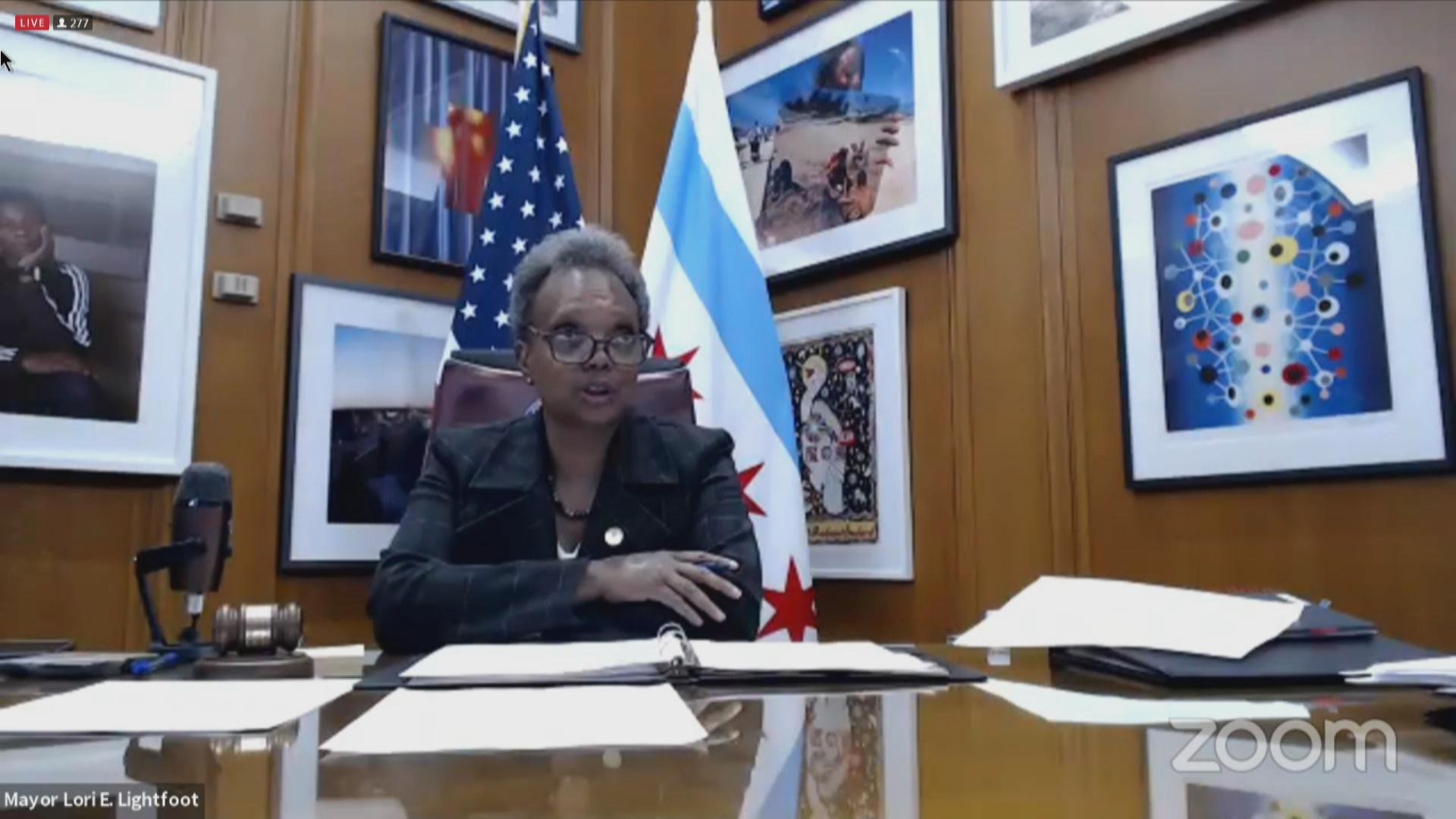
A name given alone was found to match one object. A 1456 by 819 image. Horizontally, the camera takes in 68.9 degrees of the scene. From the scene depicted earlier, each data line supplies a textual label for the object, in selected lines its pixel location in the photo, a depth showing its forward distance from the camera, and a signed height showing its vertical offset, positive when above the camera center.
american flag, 2.61 +0.83
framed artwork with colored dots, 1.73 +0.38
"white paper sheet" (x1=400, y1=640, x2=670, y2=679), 0.84 -0.12
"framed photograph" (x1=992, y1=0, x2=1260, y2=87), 2.06 +1.00
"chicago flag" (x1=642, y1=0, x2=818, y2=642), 2.47 +0.47
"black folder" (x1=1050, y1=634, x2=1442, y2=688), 0.87 -0.13
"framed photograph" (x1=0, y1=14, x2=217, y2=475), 2.21 +0.58
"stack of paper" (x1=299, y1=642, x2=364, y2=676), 1.01 -0.15
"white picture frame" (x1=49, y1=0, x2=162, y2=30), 2.37 +1.15
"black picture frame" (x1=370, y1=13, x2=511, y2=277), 2.76 +0.93
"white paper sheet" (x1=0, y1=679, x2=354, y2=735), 0.65 -0.13
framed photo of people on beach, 2.53 +0.97
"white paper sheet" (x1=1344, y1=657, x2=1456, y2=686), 0.71 -0.11
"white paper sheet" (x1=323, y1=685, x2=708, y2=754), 0.57 -0.12
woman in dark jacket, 1.37 +0.01
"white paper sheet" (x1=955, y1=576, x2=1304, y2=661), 0.95 -0.10
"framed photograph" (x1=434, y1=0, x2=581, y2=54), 3.05 +1.48
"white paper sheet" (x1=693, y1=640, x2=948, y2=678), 0.88 -0.13
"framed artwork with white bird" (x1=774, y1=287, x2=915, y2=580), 2.54 +0.21
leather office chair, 1.99 +0.24
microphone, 1.20 -0.01
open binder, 0.82 -0.12
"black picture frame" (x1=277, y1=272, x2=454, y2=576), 2.52 +0.14
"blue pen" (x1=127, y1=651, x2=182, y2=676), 1.01 -0.14
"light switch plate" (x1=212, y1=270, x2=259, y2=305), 2.49 +0.55
